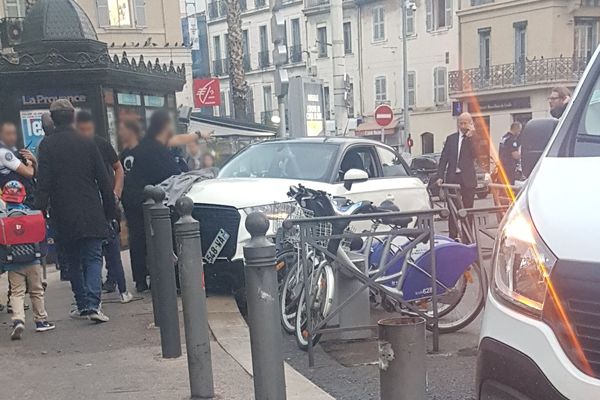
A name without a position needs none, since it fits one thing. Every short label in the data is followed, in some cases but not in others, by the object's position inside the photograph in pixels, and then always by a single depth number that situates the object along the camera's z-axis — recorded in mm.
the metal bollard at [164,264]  4277
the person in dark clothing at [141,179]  6645
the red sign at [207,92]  18578
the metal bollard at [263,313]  2979
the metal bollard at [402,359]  2781
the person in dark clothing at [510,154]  11852
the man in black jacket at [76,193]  5281
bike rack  4449
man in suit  8578
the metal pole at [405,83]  36312
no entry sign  21016
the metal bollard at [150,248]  4585
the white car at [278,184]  6102
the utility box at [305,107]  12570
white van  2055
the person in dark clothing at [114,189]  6137
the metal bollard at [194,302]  3764
